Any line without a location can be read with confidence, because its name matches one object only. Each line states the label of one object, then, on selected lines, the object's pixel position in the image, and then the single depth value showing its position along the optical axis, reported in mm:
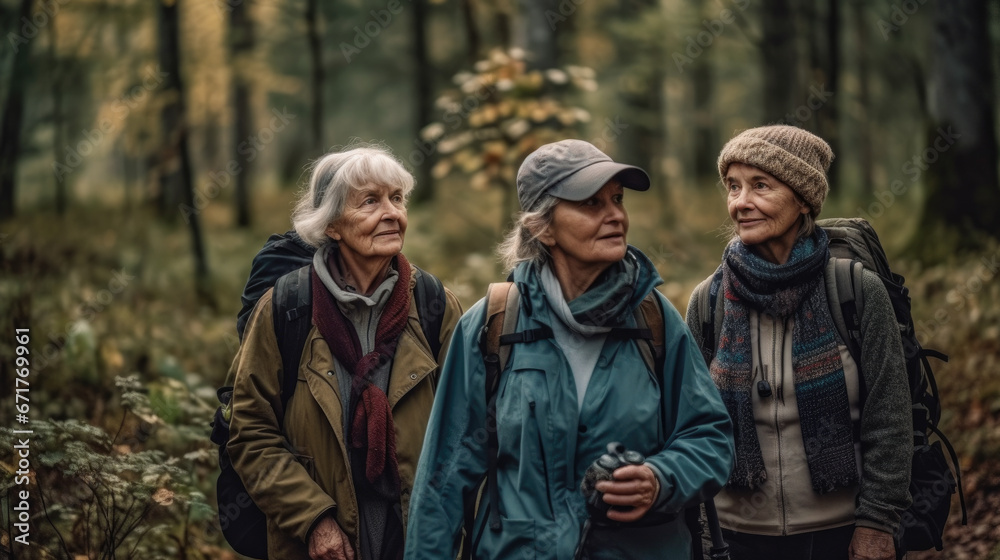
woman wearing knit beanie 3559
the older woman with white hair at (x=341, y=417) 3863
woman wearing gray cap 3014
